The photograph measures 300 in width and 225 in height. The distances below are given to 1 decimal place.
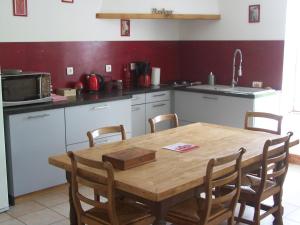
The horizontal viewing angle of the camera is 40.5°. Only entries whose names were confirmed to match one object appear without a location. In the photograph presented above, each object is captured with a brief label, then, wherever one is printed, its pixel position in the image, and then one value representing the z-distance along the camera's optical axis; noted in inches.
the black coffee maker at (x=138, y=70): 216.1
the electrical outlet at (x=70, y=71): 188.3
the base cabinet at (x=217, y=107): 186.2
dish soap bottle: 221.6
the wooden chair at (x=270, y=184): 110.6
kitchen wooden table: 86.6
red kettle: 191.5
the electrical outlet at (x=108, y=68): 205.4
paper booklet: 112.7
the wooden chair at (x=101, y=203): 89.7
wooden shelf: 191.0
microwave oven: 147.6
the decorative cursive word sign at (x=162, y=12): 199.8
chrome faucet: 209.8
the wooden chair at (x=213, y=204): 92.4
